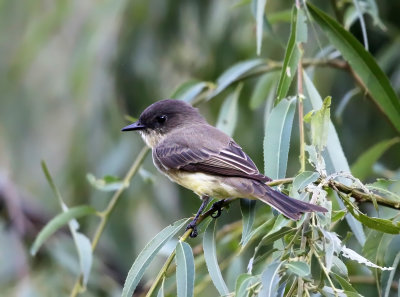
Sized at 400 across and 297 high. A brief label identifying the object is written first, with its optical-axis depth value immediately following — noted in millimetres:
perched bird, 4504
